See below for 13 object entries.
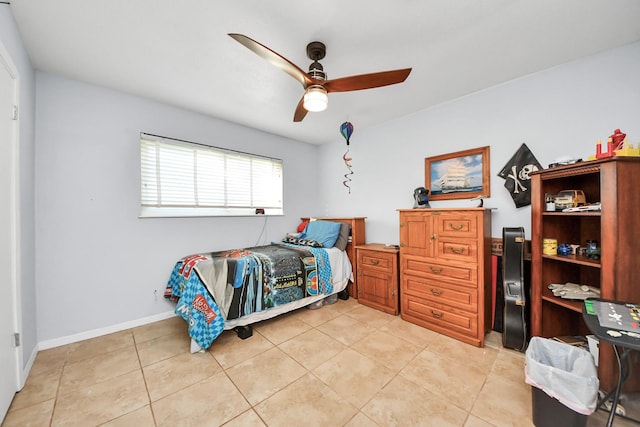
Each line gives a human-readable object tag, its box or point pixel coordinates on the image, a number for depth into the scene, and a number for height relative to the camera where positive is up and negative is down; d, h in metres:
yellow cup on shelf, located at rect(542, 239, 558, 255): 1.79 -0.28
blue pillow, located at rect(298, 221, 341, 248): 3.26 -0.29
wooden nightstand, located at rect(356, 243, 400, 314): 2.79 -0.83
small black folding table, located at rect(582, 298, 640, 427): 0.94 -0.54
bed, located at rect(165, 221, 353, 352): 2.07 -0.73
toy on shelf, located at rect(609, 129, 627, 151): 1.52 +0.48
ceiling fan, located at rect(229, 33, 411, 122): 1.64 +1.00
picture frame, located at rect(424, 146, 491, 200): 2.53 +0.44
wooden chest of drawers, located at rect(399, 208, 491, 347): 2.12 -0.60
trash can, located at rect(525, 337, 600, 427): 1.14 -0.96
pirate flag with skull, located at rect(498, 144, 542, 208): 2.24 +0.38
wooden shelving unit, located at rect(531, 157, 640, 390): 1.39 -0.22
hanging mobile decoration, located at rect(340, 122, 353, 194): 3.84 +0.69
